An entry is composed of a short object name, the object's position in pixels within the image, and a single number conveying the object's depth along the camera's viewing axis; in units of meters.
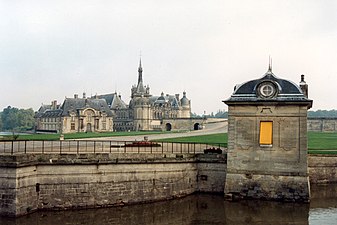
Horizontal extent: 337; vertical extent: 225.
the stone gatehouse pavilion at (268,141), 22.58
